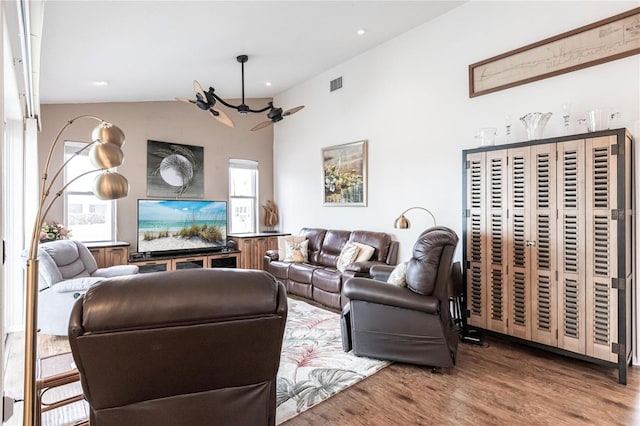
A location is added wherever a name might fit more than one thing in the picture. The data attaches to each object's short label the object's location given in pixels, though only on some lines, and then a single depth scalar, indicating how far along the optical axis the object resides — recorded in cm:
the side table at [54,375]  178
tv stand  546
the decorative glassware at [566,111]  317
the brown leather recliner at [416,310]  276
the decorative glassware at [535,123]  324
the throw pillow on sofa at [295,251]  570
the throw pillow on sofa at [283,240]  592
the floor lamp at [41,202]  142
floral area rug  249
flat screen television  560
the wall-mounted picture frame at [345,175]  545
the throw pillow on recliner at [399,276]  302
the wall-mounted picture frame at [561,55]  302
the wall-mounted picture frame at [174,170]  582
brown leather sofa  462
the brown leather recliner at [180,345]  119
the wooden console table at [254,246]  643
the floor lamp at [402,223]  430
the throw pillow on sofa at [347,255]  490
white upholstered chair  353
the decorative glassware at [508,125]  354
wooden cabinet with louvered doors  273
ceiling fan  407
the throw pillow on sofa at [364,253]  484
